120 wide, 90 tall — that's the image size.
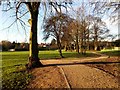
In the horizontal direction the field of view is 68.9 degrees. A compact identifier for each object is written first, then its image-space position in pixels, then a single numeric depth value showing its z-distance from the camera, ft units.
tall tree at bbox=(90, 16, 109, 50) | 70.20
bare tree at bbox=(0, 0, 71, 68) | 22.31
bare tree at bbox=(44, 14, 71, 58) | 50.42
